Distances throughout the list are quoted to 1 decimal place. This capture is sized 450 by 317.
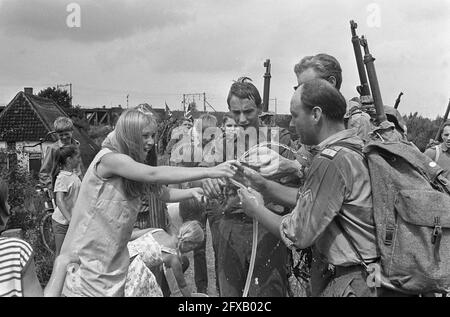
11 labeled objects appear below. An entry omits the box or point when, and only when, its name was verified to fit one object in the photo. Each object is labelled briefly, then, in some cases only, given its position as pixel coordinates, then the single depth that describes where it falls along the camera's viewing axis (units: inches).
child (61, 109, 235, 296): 107.0
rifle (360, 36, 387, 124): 161.5
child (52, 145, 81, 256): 208.5
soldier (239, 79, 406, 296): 93.3
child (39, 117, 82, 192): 225.6
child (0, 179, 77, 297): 89.8
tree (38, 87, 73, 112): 620.9
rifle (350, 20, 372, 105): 170.9
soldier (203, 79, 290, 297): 137.6
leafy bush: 239.1
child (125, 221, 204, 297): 115.0
